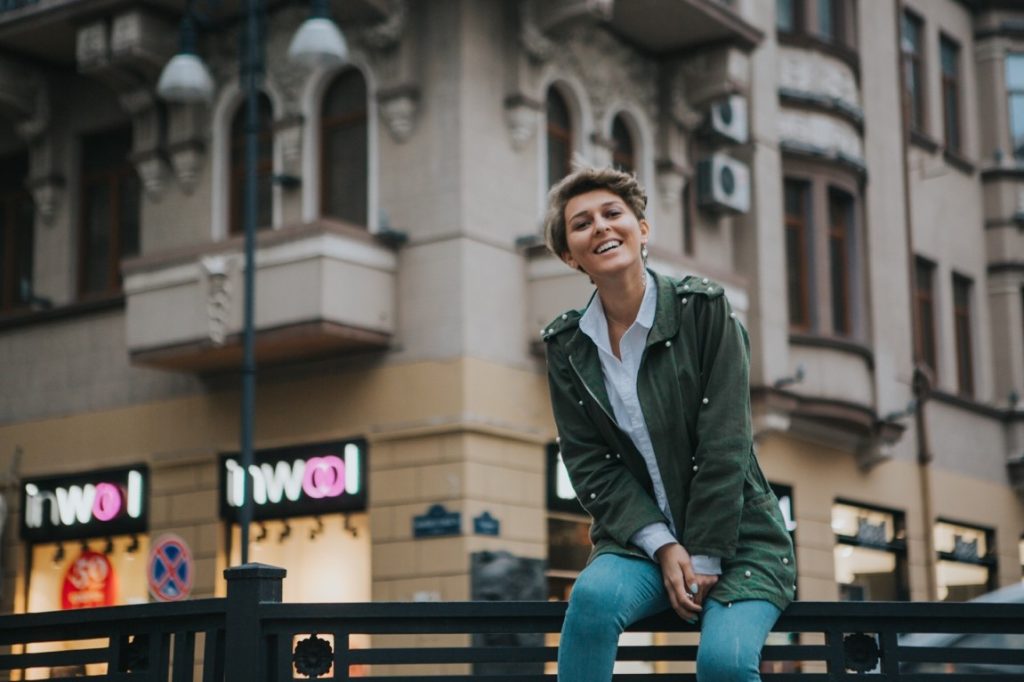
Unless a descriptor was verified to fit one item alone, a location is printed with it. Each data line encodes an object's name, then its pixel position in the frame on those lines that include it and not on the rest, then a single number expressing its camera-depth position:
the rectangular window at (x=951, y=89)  29.95
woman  4.91
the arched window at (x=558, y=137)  20.58
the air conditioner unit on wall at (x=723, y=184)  22.14
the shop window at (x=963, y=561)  27.33
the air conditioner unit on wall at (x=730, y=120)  22.39
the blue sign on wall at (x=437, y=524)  18.45
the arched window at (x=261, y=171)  20.44
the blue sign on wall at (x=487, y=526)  18.50
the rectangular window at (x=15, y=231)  23.23
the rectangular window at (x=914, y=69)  28.58
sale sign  21.22
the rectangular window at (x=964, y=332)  29.30
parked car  11.41
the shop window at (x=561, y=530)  19.64
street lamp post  16.88
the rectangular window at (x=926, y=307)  28.09
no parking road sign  18.02
